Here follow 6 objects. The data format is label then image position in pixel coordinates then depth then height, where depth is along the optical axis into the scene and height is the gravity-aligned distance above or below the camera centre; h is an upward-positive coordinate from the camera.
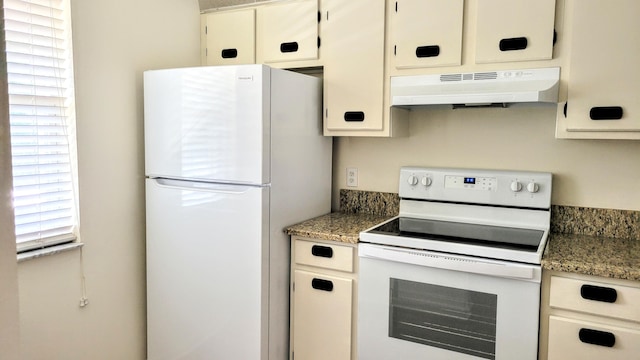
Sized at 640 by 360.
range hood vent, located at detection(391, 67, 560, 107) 1.93 +0.27
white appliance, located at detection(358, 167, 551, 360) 1.81 -0.50
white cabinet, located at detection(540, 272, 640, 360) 1.66 -0.61
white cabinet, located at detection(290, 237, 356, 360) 2.18 -0.73
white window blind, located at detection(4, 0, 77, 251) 1.88 +0.10
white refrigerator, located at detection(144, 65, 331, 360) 2.10 -0.27
